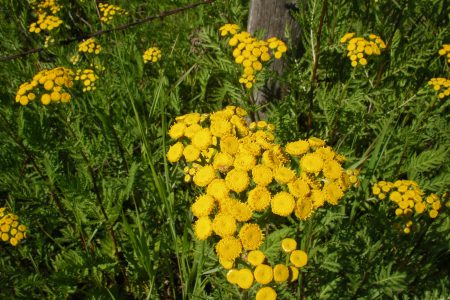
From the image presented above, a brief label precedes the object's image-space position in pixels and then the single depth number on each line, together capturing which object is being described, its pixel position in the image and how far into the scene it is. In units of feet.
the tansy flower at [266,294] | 0.94
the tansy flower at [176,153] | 1.09
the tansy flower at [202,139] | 1.05
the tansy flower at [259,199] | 0.99
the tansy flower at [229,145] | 1.04
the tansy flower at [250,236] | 0.97
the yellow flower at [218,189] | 1.00
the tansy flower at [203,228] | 1.00
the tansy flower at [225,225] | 0.97
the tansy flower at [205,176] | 1.04
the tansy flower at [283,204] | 0.98
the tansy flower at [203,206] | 1.00
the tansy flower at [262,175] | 1.00
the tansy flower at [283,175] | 1.00
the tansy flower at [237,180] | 1.00
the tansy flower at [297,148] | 1.04
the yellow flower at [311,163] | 1.01
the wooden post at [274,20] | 1.28
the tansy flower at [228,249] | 0.96
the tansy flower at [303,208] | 0.98
